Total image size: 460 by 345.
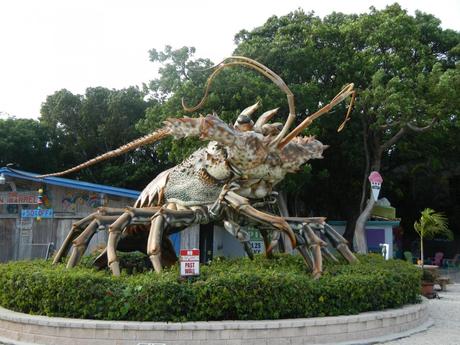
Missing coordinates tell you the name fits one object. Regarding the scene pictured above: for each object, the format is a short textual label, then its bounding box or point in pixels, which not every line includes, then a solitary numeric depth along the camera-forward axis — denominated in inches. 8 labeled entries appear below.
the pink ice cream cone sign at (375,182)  639.8
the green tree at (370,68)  777.6
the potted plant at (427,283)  568.7
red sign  284.2
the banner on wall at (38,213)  726.5
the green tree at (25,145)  1135.0
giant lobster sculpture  337.1
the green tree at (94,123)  1168.2
